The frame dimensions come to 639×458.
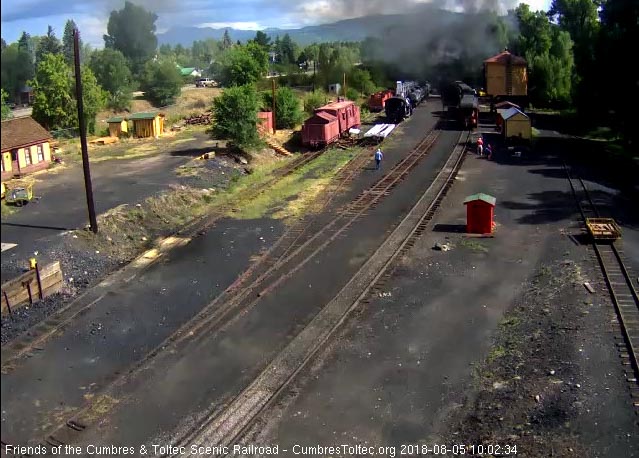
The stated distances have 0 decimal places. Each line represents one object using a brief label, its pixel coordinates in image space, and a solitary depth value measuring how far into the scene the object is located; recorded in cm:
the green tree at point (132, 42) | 5269
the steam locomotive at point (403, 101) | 4925
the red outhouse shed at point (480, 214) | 2083
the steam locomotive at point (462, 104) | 4522
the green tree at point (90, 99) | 4216
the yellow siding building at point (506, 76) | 5300
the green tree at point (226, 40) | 16906
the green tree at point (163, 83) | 6688
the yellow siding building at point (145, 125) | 4278
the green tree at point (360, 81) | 6512
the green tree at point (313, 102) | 5197
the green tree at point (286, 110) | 4444
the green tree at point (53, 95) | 4138
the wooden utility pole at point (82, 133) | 1881
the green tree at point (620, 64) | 3348
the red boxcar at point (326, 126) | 3803
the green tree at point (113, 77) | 5969
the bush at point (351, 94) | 6232
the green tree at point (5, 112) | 3750
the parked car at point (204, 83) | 9024
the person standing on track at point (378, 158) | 3231
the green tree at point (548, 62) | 5934
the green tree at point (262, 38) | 10150
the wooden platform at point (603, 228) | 1975
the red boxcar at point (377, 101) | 5985
